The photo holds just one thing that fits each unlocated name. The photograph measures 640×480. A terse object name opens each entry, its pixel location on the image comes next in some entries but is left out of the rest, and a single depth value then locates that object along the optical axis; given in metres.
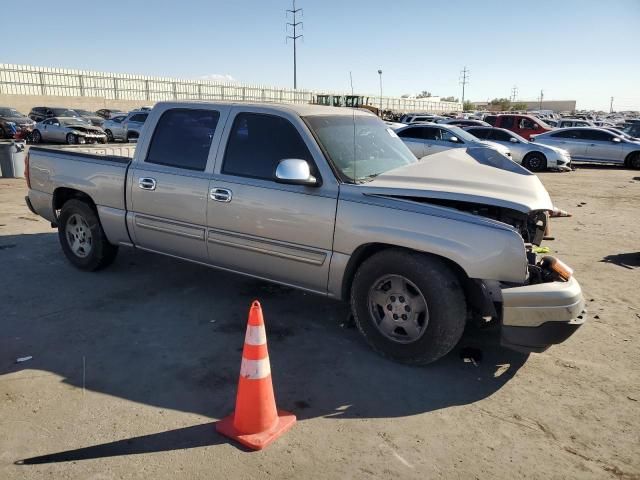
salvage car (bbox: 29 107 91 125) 27.75
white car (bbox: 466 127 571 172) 17.36
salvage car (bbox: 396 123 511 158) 14.69
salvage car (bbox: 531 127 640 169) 19.20
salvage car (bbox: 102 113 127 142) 24.42
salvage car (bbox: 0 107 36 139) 24.27
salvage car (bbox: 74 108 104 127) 27.55
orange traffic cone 2.95
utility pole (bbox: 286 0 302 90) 60.02
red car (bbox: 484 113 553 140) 21.62
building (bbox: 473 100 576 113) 133.34
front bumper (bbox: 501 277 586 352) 3.35
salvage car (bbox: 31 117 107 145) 22.52
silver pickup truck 3.47
